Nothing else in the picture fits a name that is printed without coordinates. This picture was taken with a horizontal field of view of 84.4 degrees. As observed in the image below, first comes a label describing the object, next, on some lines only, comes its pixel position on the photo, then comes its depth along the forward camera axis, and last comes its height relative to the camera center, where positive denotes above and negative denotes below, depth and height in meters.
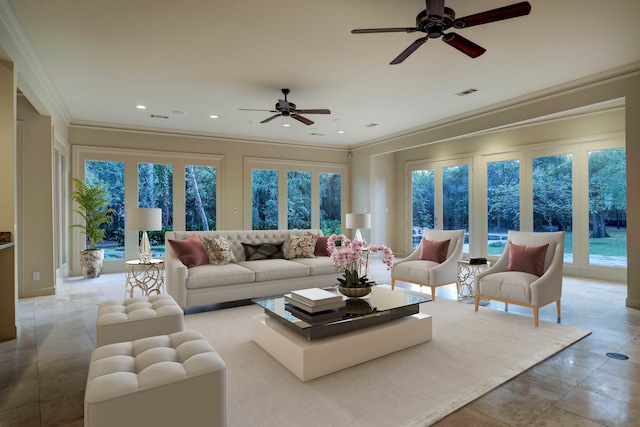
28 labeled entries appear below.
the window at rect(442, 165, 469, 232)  8.05 +0.37
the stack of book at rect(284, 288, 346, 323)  2.84 -0.76
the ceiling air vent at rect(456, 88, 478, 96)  5.18 +1.80
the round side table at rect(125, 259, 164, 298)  4.56 -0.64
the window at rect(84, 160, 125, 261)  7.02 +0.45
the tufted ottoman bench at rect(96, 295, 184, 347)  2.45 -0.74
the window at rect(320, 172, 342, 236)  9.47 +0.32
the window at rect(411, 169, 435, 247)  8.82 +0.31
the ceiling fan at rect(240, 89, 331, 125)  4.93 +1.53
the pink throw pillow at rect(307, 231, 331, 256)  5.51 -0.52
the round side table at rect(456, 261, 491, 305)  4.63 -0.91
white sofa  4.14 -0.75
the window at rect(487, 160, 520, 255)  7.13 +0.23
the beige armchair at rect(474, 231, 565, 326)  3.68 -0.71
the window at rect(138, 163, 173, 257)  7.43 +0.54
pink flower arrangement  3.34 -0.46
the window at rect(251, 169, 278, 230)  8.53 +0.41
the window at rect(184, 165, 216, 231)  7.83 +0.44
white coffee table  2.55 -1.01
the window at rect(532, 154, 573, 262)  6.41 +0.31
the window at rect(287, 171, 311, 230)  9.02 +0.40
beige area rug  2.10 -1.18
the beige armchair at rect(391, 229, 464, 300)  4.68 -0.73
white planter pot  6.41 -0.81
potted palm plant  6.43 -0.03
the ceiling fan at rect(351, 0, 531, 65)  2.51 +1.44
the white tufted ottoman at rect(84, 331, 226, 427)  1.51 -0.77
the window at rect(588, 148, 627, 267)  5.82 +0.06
